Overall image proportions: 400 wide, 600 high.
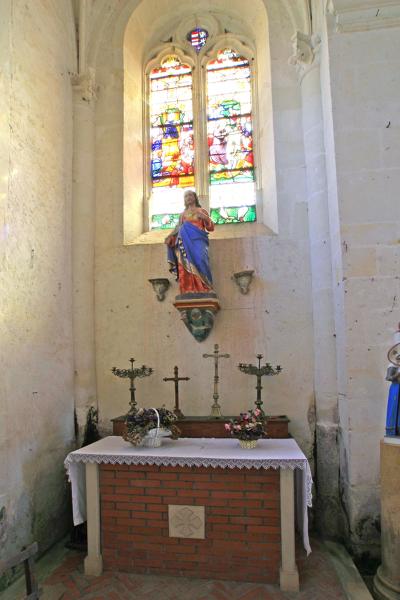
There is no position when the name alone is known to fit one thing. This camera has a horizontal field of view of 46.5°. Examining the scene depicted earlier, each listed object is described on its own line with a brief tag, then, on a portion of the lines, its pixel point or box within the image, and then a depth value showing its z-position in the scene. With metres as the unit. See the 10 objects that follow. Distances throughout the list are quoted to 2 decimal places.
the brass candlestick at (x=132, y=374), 5.00
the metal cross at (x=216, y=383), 5.00
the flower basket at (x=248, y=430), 4.17
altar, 3.82
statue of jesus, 5.12
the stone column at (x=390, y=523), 3.57
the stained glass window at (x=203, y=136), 6.23
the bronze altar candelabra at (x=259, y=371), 4.80
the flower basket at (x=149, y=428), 4.25
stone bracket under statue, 5.11
